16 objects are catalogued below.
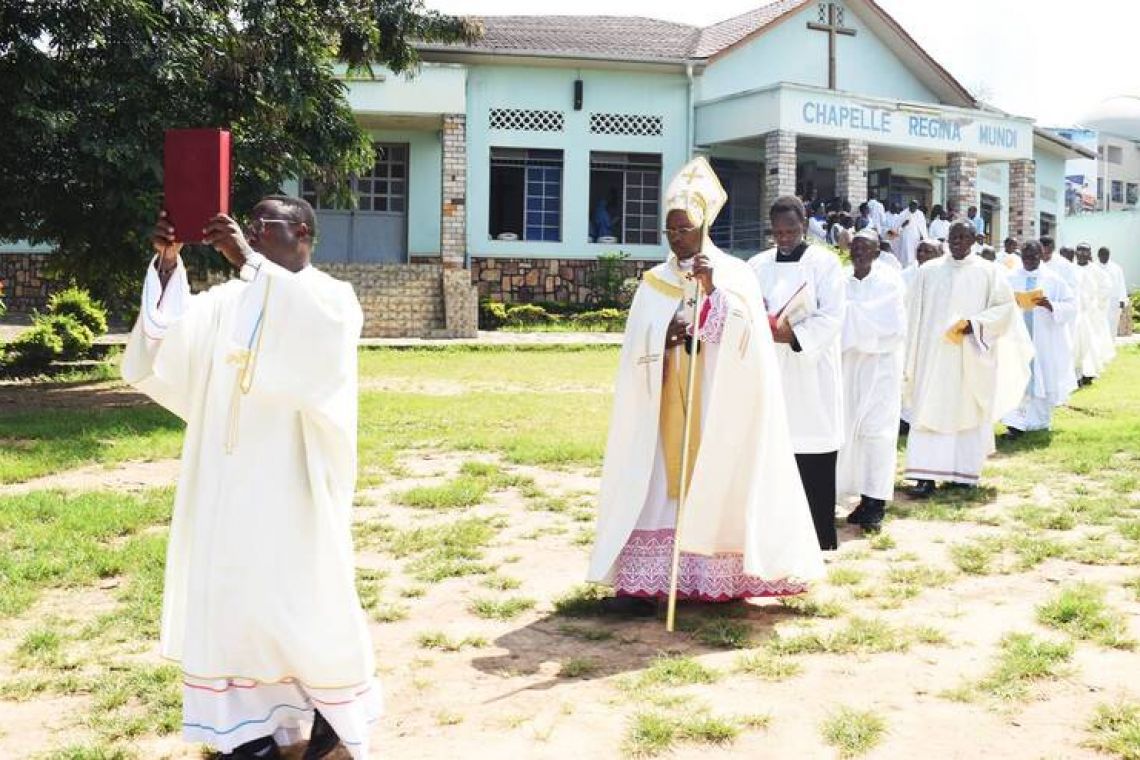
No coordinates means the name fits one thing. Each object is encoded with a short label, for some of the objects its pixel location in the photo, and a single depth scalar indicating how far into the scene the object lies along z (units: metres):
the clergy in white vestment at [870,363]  8.36
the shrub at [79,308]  17.89
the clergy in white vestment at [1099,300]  18.34
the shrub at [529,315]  25.78
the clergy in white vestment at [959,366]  9.42
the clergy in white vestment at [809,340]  6.90
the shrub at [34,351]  16.83
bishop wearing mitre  5.88
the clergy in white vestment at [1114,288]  20.12
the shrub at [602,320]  25.25
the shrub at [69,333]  17.41
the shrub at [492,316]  25.48
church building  26.08
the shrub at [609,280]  26.75
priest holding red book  3.95
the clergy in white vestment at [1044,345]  12.60
